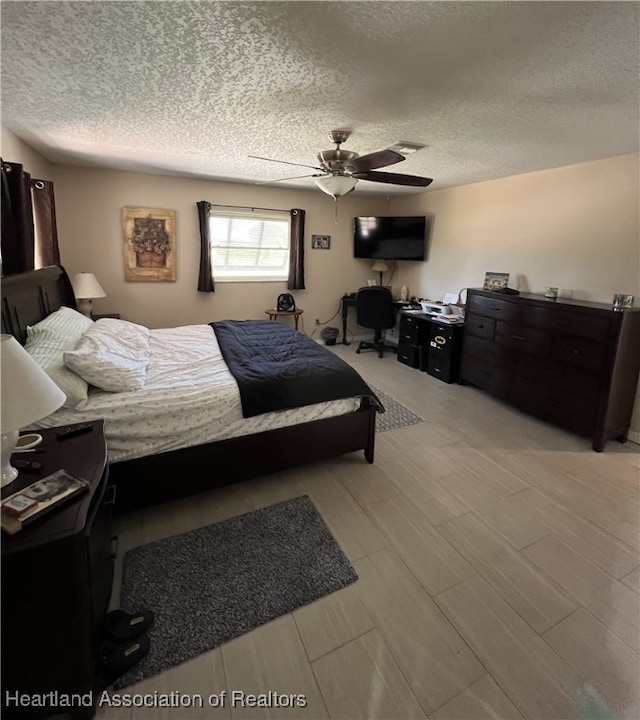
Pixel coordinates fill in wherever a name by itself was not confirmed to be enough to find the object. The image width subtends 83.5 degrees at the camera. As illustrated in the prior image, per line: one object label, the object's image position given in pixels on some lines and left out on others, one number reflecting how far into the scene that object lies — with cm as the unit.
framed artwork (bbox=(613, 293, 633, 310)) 294
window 485
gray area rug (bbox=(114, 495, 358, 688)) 146
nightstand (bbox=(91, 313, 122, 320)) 400
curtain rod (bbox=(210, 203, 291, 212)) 478
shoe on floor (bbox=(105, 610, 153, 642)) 138
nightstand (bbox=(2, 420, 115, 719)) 103
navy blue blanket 225
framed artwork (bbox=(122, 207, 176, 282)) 426
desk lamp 575
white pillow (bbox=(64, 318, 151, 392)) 196
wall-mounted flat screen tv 517
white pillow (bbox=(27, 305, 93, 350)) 217
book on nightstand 106
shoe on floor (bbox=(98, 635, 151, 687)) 128
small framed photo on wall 542
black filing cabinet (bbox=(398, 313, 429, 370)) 475
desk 563
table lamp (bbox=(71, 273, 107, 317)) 368
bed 195
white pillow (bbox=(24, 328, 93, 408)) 184
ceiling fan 240
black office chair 502
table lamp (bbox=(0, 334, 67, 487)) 111
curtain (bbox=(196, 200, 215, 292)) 450
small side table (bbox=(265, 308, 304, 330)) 507
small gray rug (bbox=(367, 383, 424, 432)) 327
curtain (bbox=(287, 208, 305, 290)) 512
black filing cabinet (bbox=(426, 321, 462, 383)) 427
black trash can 571
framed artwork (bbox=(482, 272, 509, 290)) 406
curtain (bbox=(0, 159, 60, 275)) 233
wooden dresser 286
